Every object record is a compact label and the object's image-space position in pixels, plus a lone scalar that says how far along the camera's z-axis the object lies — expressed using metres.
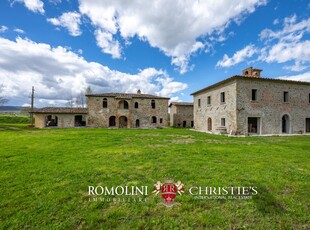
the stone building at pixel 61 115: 25.09
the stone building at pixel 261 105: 15.90
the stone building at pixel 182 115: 32.53
